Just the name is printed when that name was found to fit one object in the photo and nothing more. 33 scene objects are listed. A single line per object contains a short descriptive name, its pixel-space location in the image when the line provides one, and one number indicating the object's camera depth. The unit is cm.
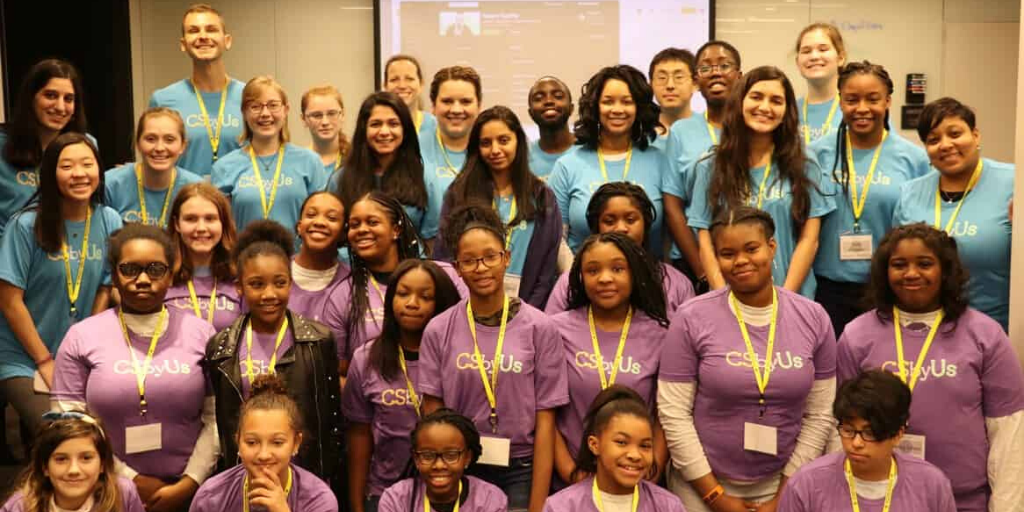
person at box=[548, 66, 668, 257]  471
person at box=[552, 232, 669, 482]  369
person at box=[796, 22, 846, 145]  504
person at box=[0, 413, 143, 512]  330
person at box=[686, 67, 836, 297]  426
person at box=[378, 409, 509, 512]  344
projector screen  763
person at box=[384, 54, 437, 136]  584
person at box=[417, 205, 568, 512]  367
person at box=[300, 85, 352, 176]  538
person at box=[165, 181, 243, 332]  410
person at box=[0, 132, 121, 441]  422
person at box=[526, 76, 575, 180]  535
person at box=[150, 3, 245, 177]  542
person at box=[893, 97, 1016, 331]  408
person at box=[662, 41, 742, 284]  457
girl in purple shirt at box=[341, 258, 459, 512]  384
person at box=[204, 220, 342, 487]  364
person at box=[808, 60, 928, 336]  440
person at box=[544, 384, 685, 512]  335
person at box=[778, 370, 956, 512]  326
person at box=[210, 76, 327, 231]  493
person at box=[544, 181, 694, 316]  403
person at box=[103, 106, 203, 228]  465
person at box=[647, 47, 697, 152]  539
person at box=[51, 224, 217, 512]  363
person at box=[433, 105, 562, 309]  445
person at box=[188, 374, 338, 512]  338
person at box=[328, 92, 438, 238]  462
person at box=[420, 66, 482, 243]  517
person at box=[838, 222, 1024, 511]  353
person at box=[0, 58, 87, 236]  466
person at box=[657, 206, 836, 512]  352
